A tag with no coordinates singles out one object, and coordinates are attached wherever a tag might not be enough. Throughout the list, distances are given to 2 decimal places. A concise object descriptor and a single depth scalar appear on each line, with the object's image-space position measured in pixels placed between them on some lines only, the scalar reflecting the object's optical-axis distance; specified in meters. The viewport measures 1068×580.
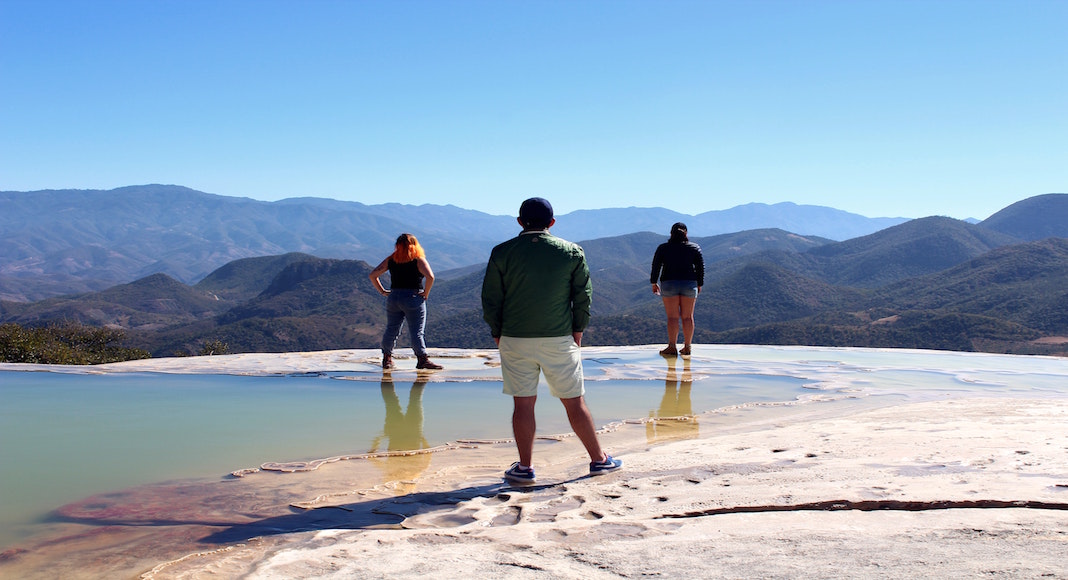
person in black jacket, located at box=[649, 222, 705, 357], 9.34
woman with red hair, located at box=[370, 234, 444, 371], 8.26
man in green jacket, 4.12
